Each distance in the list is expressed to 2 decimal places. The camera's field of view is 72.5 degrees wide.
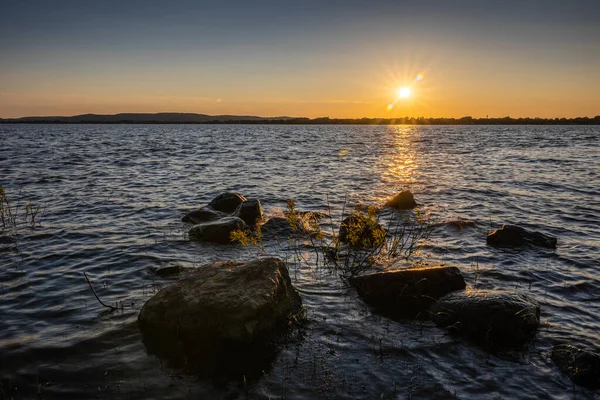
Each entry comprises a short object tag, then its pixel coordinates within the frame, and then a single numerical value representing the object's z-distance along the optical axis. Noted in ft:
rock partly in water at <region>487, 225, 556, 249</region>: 38.50
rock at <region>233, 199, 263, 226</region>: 47.21
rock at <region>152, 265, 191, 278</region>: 30.25
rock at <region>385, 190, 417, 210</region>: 56.04
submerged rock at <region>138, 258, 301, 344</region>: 20.48
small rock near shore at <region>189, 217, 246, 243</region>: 39.22
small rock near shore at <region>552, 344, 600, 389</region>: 18.30
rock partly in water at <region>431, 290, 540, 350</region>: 21.72
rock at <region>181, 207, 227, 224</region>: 46.78
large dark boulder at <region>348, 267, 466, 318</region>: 25.25
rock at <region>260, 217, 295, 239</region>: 42.16
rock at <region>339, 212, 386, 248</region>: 31.68
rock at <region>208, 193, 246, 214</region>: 52.34
